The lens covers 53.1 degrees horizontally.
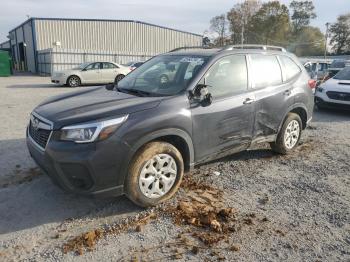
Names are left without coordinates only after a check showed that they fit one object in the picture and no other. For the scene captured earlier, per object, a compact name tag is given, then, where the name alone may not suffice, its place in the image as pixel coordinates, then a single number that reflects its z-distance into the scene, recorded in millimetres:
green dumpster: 28859
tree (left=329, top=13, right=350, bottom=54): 69562
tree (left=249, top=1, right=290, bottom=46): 64312
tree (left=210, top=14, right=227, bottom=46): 68188
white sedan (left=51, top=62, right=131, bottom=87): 18719
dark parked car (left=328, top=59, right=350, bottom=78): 17047
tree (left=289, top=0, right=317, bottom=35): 72250
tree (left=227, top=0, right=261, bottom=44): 66625
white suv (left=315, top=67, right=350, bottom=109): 9898
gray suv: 3506
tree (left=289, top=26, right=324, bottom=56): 69025
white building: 29975
